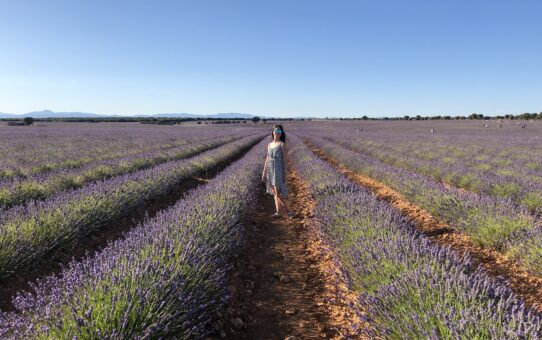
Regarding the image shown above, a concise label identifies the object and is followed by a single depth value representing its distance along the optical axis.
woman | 6.16
